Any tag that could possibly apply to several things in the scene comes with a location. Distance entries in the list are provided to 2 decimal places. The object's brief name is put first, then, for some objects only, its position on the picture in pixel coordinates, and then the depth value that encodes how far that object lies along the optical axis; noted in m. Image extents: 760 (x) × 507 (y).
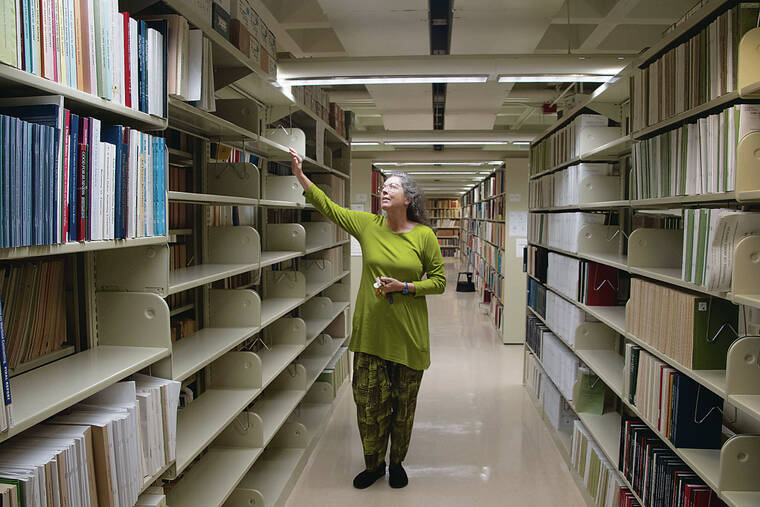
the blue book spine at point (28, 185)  1.00
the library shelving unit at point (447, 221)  19.86
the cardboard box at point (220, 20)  1.94
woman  2.69
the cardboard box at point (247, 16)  2.19
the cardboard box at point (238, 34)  2.15
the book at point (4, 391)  0.92
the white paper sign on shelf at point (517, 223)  6.26
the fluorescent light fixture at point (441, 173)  8.90
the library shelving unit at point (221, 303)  1.39
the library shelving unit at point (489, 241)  7.06
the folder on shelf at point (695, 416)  1.86
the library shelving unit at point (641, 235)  1.53
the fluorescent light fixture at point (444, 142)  5.73
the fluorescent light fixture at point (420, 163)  7.04
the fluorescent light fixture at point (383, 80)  2.98
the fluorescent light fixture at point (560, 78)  2.92
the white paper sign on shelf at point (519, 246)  6.28
